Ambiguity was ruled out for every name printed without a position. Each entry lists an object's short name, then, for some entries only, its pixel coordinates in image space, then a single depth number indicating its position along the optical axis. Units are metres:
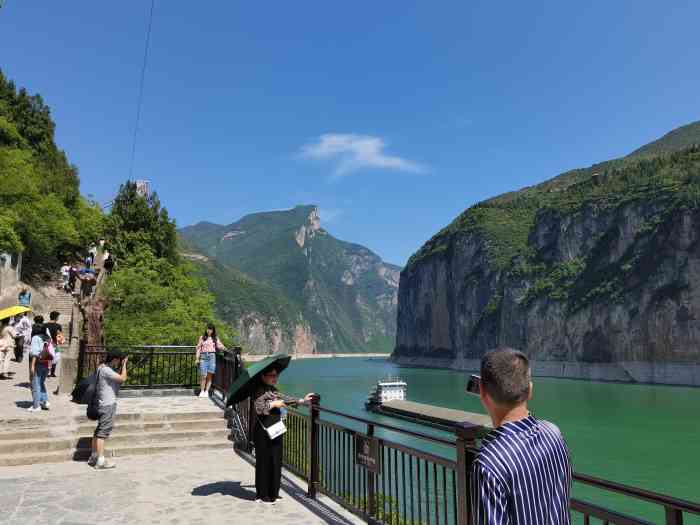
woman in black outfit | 6.88
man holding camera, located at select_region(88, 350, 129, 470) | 8.69
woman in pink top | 13.58
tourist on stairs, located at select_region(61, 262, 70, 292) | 28.25
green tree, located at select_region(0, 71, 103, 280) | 32.75
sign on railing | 5.95
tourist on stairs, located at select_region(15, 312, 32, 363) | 19.11
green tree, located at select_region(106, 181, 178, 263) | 32.91
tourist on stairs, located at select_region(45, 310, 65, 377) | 13.49
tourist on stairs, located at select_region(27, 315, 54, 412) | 10.78
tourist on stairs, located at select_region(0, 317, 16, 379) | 14.88
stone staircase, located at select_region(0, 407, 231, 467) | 9.21
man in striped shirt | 1.97
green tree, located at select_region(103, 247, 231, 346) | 22.72
